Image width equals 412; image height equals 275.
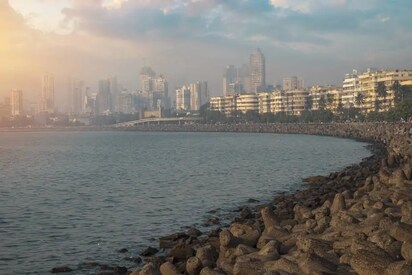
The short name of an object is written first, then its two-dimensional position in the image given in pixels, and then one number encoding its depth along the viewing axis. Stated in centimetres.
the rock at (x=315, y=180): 2702
